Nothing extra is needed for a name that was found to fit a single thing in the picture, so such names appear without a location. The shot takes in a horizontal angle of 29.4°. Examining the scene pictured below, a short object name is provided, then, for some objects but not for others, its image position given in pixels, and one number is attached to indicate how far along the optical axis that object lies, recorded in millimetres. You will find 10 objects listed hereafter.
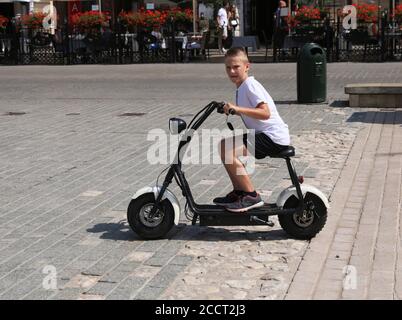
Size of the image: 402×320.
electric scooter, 5723
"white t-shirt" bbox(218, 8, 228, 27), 24648
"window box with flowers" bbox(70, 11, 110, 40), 24656
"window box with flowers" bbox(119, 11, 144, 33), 24219
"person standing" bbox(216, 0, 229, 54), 24703
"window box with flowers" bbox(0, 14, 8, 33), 26047
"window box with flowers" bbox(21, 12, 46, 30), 25891
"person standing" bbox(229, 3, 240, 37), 25344
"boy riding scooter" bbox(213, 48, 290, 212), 5668
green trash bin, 13641
